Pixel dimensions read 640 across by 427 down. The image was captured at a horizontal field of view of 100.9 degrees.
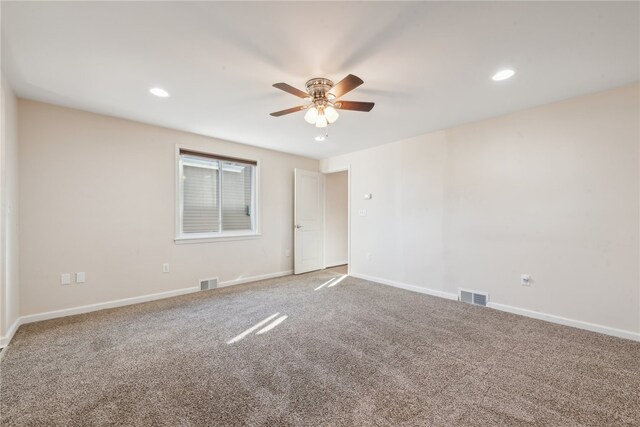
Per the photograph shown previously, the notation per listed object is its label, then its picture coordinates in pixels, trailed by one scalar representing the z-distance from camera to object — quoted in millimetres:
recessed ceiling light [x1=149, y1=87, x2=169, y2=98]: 2637
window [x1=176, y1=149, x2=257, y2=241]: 4137
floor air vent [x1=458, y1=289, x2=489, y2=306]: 3447
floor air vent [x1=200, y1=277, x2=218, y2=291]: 4117
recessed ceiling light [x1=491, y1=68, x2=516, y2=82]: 2285
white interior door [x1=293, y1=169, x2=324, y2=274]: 5270
